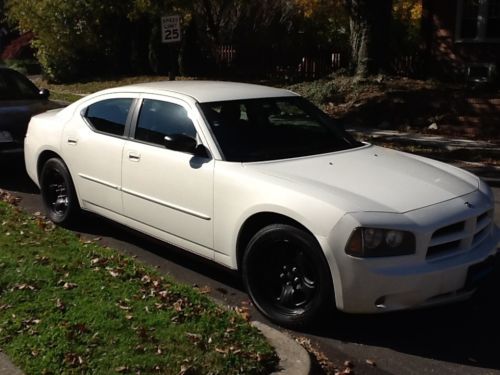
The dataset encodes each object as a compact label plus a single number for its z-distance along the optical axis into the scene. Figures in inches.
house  743.7
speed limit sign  528.7
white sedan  154.6
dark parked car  340.8
